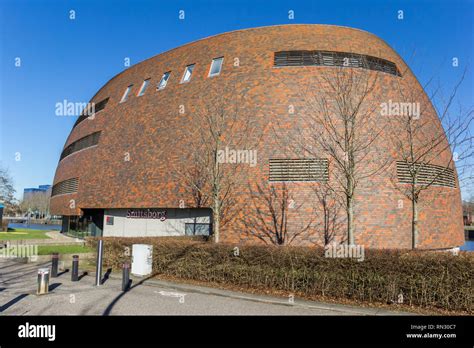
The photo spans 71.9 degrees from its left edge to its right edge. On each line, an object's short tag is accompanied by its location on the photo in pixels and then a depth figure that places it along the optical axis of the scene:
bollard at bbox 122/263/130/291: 9.75
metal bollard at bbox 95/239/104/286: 10.68
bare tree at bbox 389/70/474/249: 16.91
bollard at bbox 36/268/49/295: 9.29
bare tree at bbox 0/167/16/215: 46.82
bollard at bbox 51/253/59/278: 12.15
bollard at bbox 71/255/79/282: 11.46
